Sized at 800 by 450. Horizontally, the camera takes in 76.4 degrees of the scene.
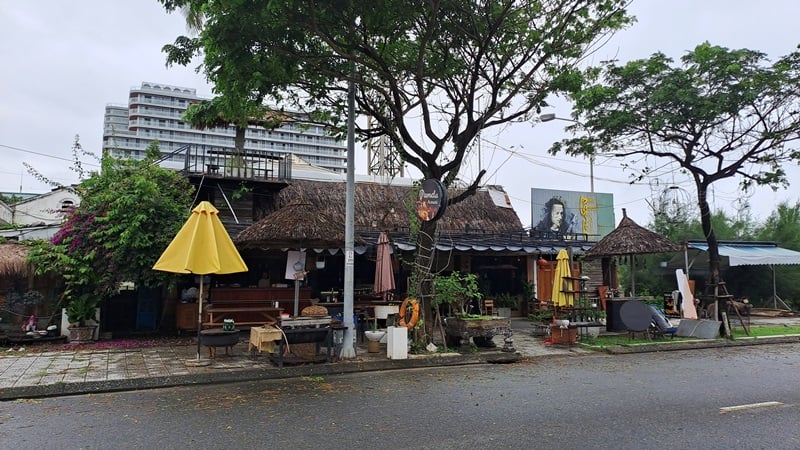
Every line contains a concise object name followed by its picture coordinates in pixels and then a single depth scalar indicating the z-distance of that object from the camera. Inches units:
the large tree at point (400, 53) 342.4
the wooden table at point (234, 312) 479.9
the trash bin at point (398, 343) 382.9
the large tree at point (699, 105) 495.8
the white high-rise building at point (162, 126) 3843.5
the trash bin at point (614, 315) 550.9
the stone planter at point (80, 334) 444.8
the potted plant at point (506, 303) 726.0
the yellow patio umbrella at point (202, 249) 347.6
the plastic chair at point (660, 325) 508.7
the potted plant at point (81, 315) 445.7
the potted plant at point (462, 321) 413.4
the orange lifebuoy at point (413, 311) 408.5
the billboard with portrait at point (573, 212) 919.0
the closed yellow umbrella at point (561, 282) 523.5
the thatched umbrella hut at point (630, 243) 543.2
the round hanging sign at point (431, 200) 393.4
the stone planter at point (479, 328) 422.3
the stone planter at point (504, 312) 714.8
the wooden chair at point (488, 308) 635.5
